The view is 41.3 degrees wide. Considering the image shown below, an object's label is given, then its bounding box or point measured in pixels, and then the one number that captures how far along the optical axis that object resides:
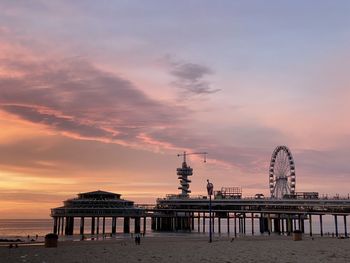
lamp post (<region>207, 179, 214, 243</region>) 56.78
